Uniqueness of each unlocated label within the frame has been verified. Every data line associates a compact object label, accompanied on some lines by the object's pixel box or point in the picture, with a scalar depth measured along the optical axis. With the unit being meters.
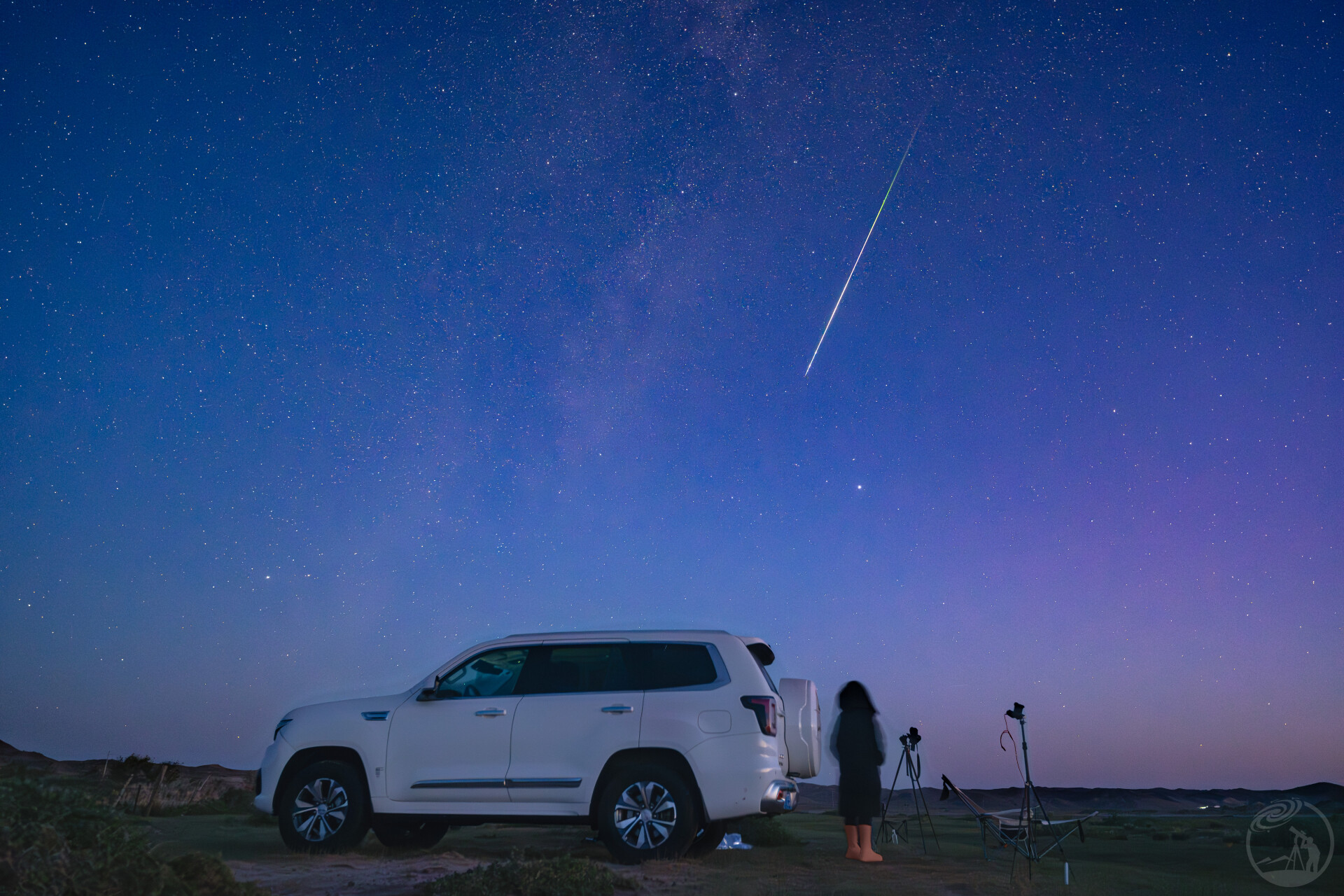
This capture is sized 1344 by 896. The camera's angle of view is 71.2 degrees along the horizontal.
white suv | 8.76
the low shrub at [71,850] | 4.77
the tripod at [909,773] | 12.55
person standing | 10.37
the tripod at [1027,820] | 9.04
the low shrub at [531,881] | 6.87
